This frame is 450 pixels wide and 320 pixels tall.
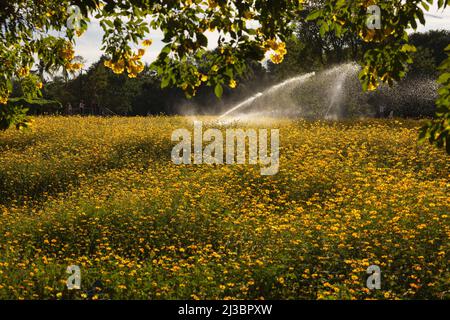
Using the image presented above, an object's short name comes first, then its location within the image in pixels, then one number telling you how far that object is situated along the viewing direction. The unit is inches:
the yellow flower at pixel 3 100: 333.6
